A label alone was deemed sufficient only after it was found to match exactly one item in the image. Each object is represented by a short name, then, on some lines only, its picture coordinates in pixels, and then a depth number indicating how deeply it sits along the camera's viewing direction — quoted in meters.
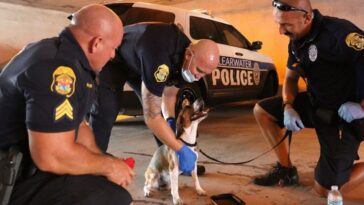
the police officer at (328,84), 2.52
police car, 5.11
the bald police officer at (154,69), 2.46
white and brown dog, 2.97
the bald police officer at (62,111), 1.38
